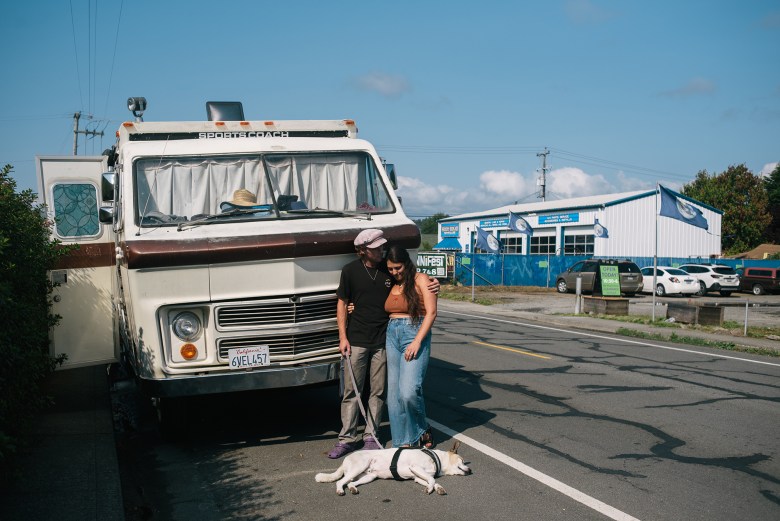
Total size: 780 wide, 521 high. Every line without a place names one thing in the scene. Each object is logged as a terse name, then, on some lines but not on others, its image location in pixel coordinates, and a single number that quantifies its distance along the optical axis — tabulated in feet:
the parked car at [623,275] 99.81
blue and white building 138.41
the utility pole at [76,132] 177.53
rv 19.80
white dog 18.25
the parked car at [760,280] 106.93
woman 19.62
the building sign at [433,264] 105.37
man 20.18
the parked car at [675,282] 102.32
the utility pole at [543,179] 225.97
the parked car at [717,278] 105.70
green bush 16.37
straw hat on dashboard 22.57
